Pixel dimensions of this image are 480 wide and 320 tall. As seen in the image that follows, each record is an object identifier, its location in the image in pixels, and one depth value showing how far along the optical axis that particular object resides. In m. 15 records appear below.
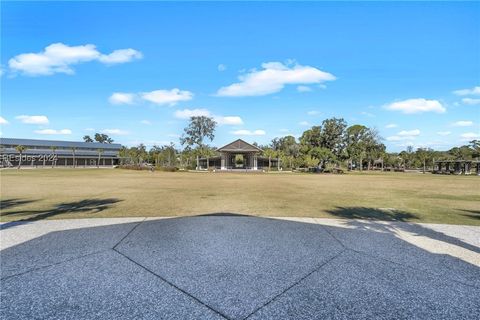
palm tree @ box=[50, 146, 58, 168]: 58.66
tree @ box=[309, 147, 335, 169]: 48.78
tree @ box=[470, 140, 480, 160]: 47.59
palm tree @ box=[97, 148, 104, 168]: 63.44
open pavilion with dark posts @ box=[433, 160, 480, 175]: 49.16
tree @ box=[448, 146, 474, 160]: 52.99
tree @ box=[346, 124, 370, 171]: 57.12
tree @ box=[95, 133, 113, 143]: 107.44
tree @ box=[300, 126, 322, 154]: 56.03
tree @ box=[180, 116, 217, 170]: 69.44
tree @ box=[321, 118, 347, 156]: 56.06
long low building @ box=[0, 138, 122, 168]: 56.16
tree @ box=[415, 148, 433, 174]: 60.19
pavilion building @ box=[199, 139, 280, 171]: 46.56
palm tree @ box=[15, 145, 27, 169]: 51.94
